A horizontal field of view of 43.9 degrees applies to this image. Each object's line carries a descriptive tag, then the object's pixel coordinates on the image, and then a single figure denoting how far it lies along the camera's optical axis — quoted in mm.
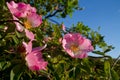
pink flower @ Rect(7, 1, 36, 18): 216
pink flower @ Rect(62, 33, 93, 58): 228
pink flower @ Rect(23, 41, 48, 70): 194
